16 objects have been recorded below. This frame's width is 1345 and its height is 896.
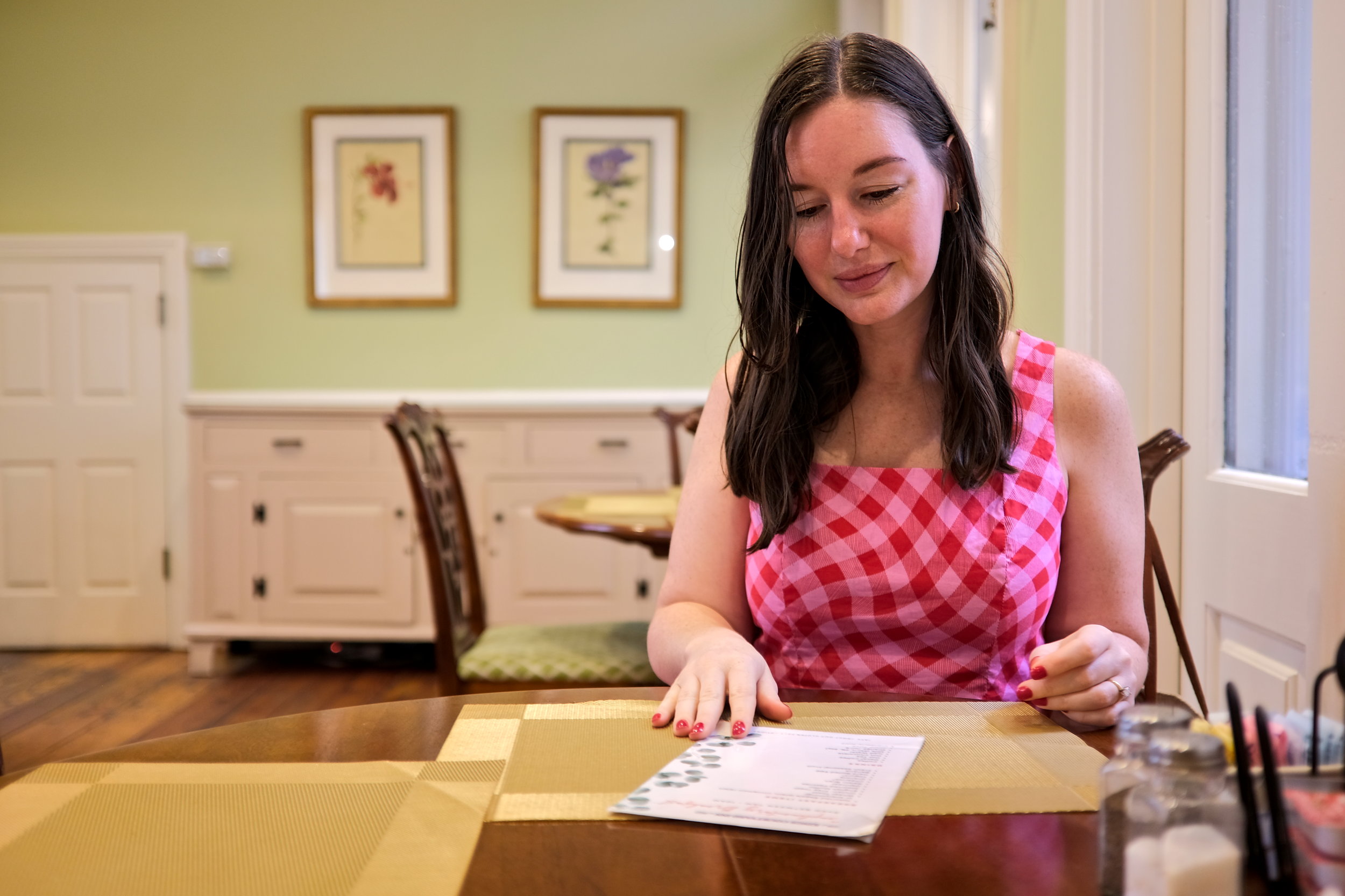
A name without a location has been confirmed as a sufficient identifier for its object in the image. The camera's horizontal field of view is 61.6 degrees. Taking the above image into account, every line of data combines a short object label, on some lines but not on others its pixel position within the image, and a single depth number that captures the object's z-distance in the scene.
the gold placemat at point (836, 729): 0.75
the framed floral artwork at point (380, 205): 4.61
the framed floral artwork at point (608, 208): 4.62
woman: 1.24
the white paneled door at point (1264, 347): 1.31
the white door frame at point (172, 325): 4.61
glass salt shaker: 0.52
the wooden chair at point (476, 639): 2.24
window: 1.53
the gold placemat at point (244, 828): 0.64
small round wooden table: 2.43
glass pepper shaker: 0.56
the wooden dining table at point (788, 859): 0.62
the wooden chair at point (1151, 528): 1.36
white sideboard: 4.13
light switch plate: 4.61
